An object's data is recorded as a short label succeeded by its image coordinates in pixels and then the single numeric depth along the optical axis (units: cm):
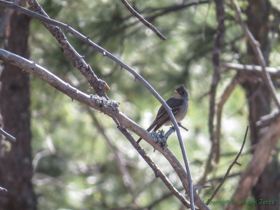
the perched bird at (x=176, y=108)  756
